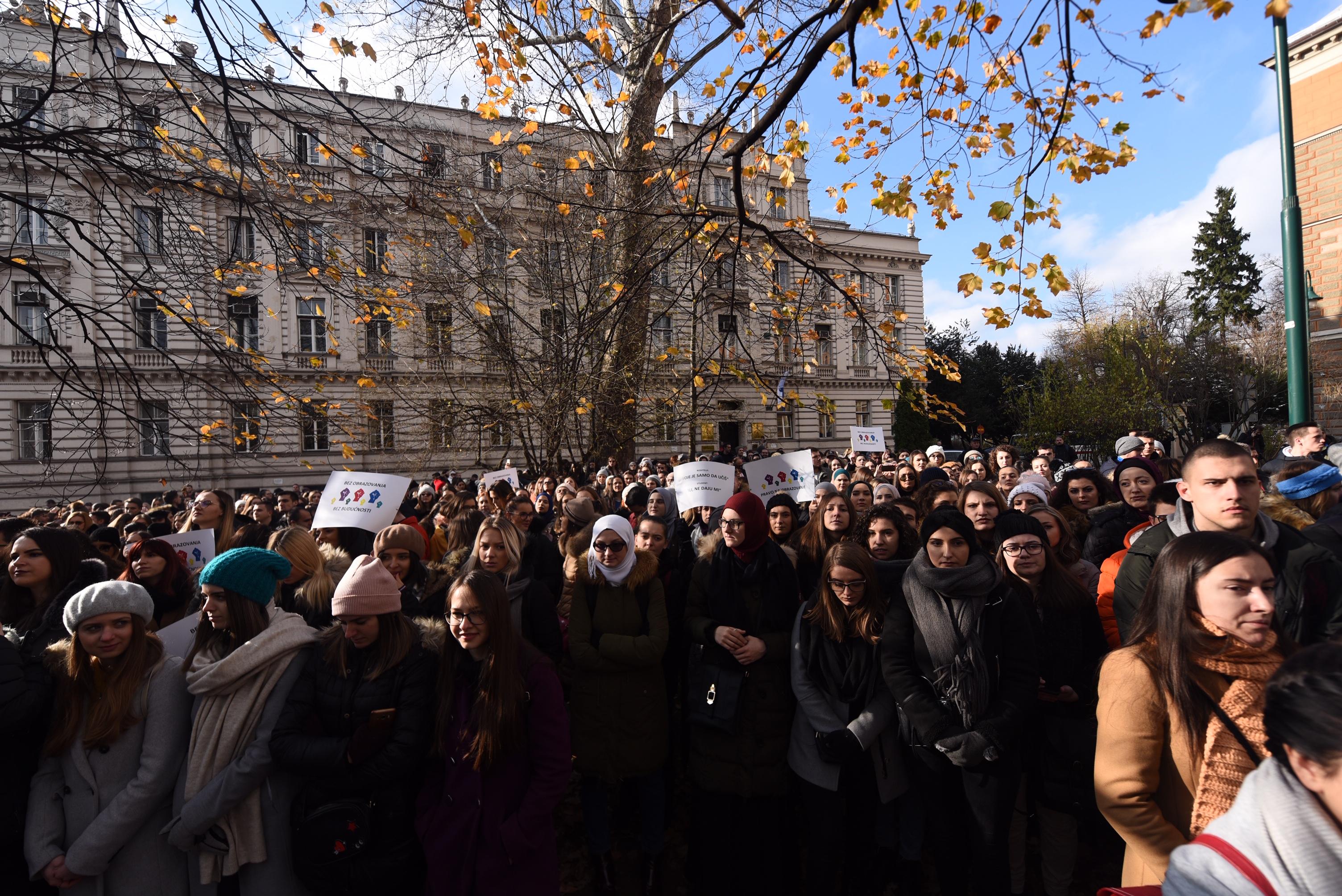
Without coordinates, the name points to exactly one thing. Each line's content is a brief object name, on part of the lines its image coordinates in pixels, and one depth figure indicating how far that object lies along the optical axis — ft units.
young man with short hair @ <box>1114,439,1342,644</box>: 9.18
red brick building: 52.26
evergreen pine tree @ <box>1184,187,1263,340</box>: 134.92
